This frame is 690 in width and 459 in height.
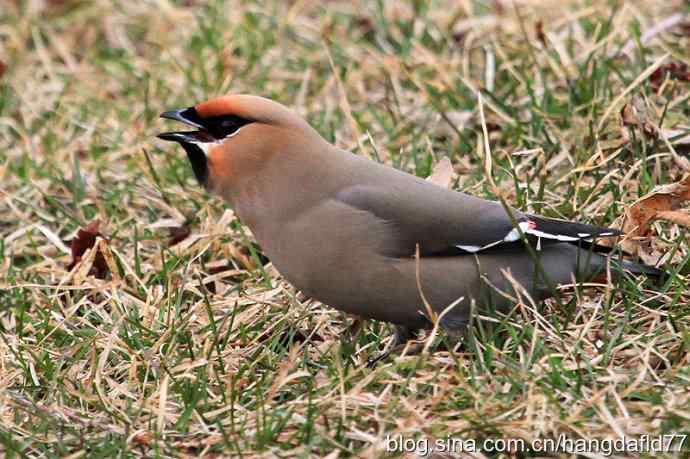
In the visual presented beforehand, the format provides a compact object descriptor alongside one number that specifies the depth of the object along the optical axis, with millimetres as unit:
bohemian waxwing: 8430
